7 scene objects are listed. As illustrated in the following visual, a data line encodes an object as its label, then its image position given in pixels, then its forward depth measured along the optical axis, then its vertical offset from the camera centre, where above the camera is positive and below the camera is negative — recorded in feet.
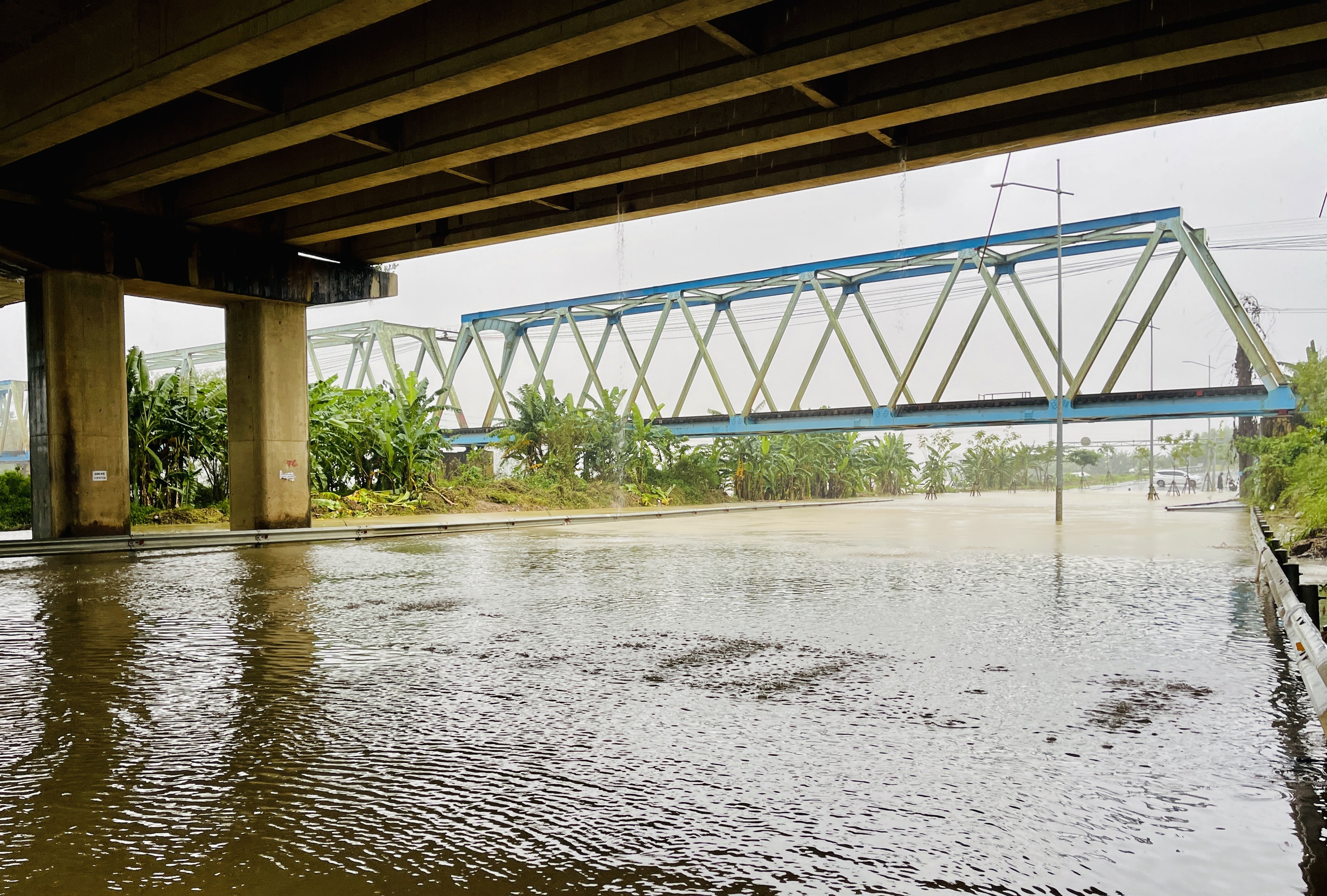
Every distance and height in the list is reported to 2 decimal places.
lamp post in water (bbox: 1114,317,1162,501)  159.08 +0.95
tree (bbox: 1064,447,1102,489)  329.52 -8.23
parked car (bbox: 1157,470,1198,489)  253.85 -15.47
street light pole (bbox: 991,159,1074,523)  88.89 +7.79
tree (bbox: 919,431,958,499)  226.58 -6.25
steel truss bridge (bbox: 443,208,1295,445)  112.37 +15.03
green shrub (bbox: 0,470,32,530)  68.23 -3.24
